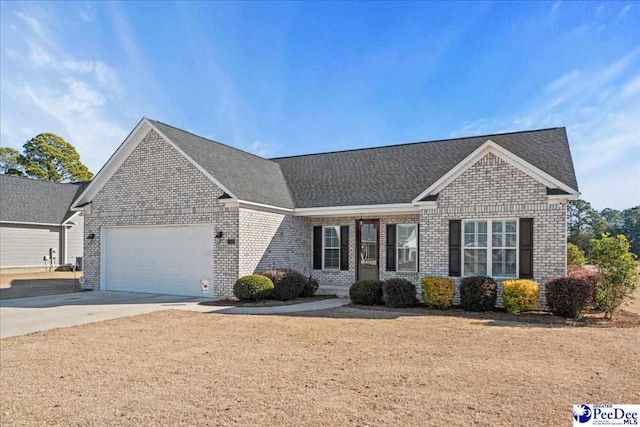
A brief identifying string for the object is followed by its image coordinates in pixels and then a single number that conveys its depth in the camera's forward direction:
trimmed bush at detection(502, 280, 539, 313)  11.63
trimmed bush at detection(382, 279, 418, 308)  13.05
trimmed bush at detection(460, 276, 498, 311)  12.18
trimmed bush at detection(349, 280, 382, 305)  13.54
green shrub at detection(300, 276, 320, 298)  15.87
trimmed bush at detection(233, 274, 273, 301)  13.87
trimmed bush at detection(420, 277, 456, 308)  12.63
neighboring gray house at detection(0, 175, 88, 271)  25.88
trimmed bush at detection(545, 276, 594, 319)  11.02
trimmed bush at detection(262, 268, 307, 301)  14.52
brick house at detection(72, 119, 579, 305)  12.97
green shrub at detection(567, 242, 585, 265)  19.62
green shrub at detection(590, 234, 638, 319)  10.98
